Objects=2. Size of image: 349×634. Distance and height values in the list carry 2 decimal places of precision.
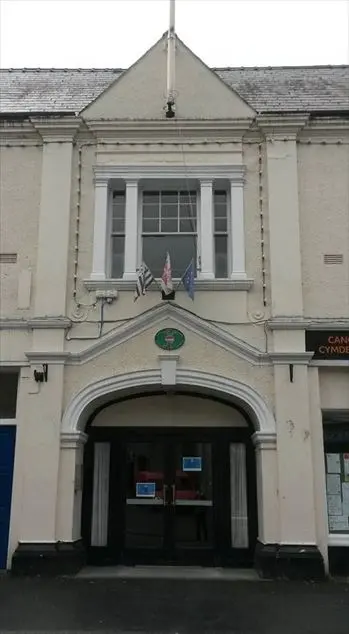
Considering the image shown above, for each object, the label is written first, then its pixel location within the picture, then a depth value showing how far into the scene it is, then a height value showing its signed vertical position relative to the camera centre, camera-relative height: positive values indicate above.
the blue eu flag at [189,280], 10.37 +3.24
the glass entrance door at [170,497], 10.95 -0.36
